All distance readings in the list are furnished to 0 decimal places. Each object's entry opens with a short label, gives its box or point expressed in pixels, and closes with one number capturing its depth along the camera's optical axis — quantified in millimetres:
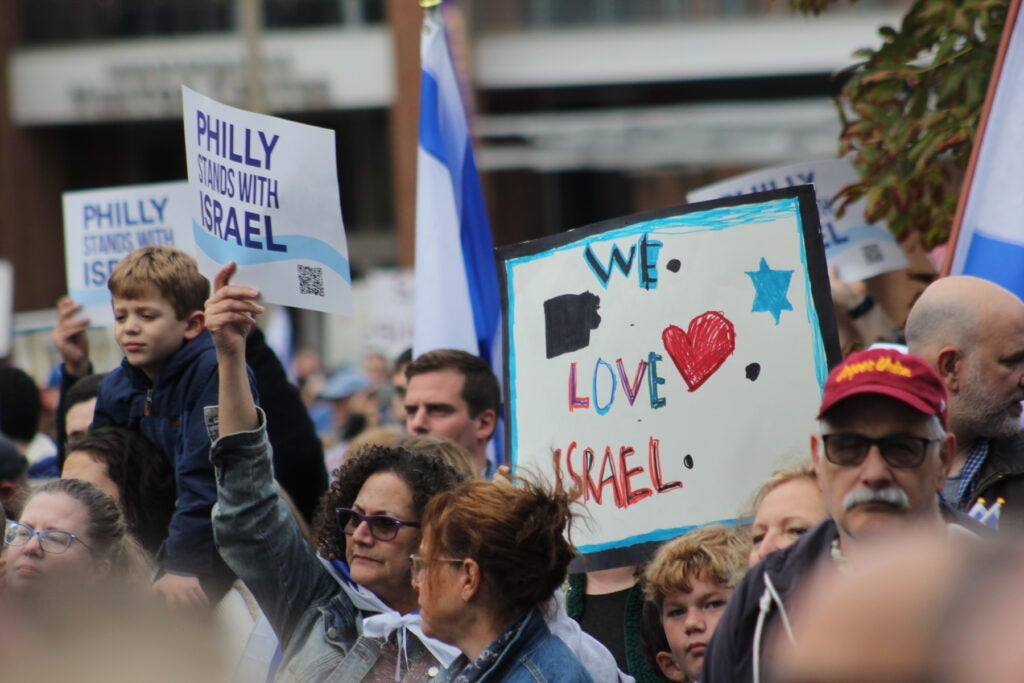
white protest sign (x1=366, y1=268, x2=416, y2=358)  30359
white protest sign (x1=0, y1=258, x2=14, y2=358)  18359
